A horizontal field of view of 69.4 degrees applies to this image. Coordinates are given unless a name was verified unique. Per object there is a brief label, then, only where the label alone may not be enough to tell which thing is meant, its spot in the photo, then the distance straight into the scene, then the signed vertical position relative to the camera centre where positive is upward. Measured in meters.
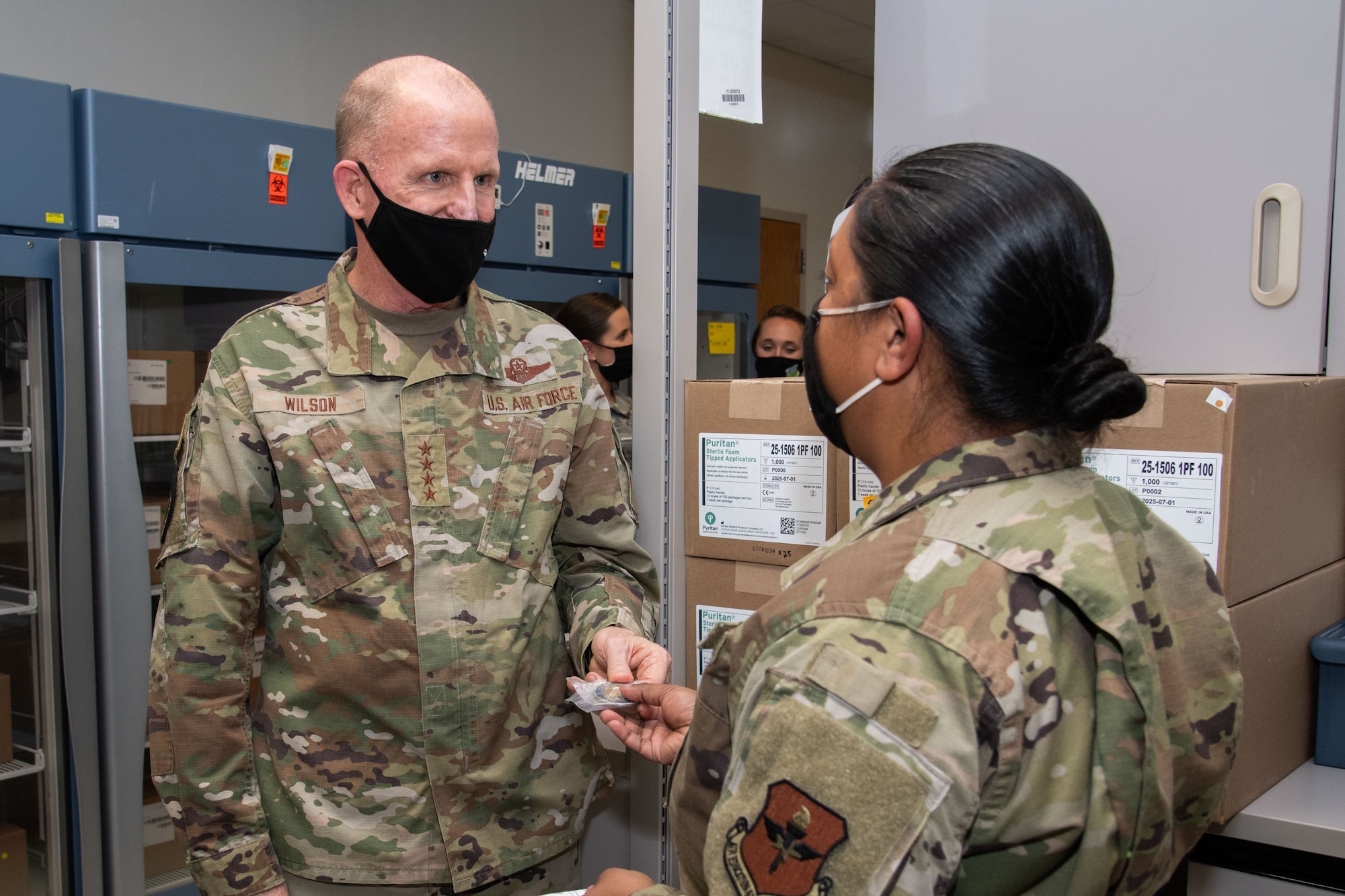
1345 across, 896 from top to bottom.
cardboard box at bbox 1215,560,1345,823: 1.27 -0.39
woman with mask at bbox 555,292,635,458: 3.43 +0.21
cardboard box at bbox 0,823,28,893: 2.43 -1.19
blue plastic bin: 1.42 -0.46
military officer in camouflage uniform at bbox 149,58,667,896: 1.25 -0.26
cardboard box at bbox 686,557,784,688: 1.57 -0.33
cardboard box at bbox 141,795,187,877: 2.62 -1.26
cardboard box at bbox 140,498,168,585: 2.52 -0.35
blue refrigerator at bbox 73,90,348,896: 2.32 +0.25
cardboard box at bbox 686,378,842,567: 1.51 -0.13
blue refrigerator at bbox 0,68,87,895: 2.23 -0.27
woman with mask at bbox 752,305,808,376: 3.78 +0.20
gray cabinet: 1.39 +0.42
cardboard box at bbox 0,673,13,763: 2.41 -0.85
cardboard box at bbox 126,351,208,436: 2.50 -0.01
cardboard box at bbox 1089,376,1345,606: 1.22 -0.09
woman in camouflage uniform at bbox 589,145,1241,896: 0.64 -0.17
